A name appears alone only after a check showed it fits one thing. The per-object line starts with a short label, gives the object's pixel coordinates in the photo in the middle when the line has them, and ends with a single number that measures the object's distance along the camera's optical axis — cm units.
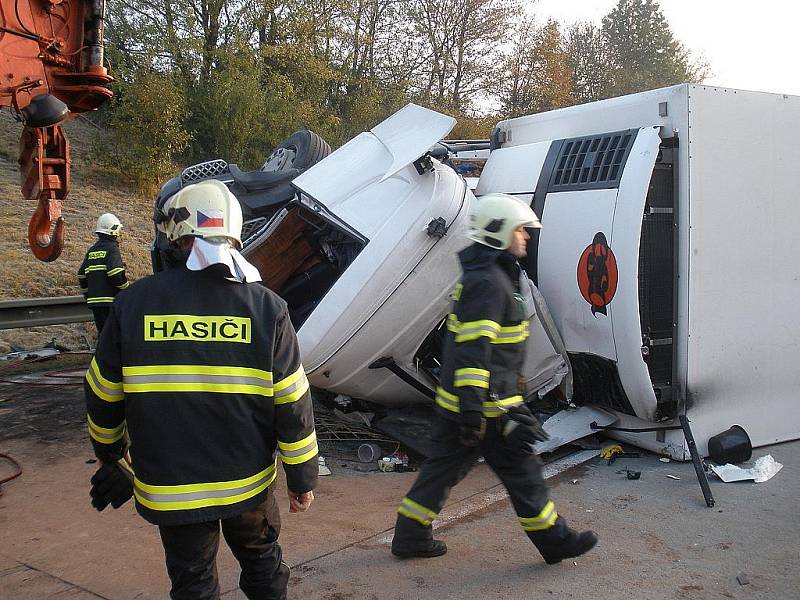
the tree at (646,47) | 3069
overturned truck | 439
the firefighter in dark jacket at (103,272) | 684
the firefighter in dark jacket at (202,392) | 222
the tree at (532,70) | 2127
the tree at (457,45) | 2003
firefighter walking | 312
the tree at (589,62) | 2775
